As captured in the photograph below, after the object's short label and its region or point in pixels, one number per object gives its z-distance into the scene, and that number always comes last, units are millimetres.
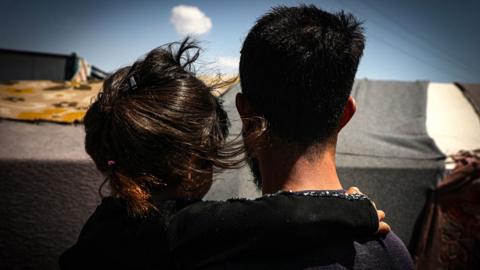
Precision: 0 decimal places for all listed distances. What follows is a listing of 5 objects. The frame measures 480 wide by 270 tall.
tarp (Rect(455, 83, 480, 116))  3149
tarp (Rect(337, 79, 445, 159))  2672
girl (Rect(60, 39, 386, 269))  999
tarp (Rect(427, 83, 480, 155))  2777
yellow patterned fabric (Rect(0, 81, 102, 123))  2621
